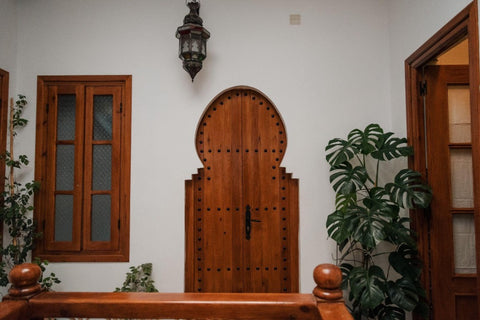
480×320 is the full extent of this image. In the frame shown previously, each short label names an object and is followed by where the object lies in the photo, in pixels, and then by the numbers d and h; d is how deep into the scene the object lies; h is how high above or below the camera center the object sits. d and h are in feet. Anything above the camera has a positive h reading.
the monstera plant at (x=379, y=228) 7.16 -1.05
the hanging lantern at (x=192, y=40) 8.82 +3.79
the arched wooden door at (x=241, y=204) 9.56 -0.66
